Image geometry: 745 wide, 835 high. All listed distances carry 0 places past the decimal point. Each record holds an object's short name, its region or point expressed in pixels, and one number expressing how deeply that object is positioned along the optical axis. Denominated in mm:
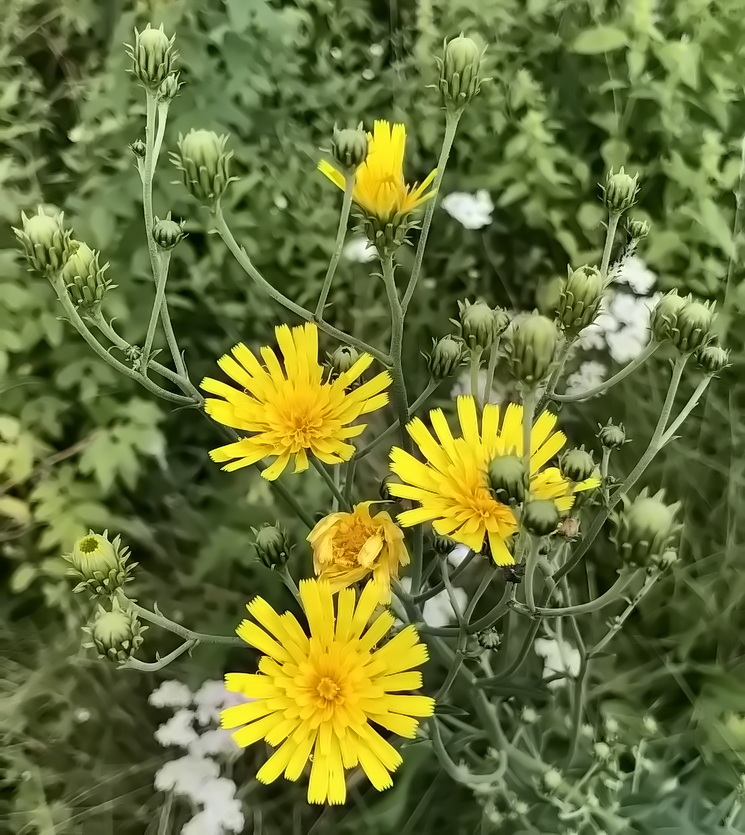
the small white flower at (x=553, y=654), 226
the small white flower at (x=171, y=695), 227
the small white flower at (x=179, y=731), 221
